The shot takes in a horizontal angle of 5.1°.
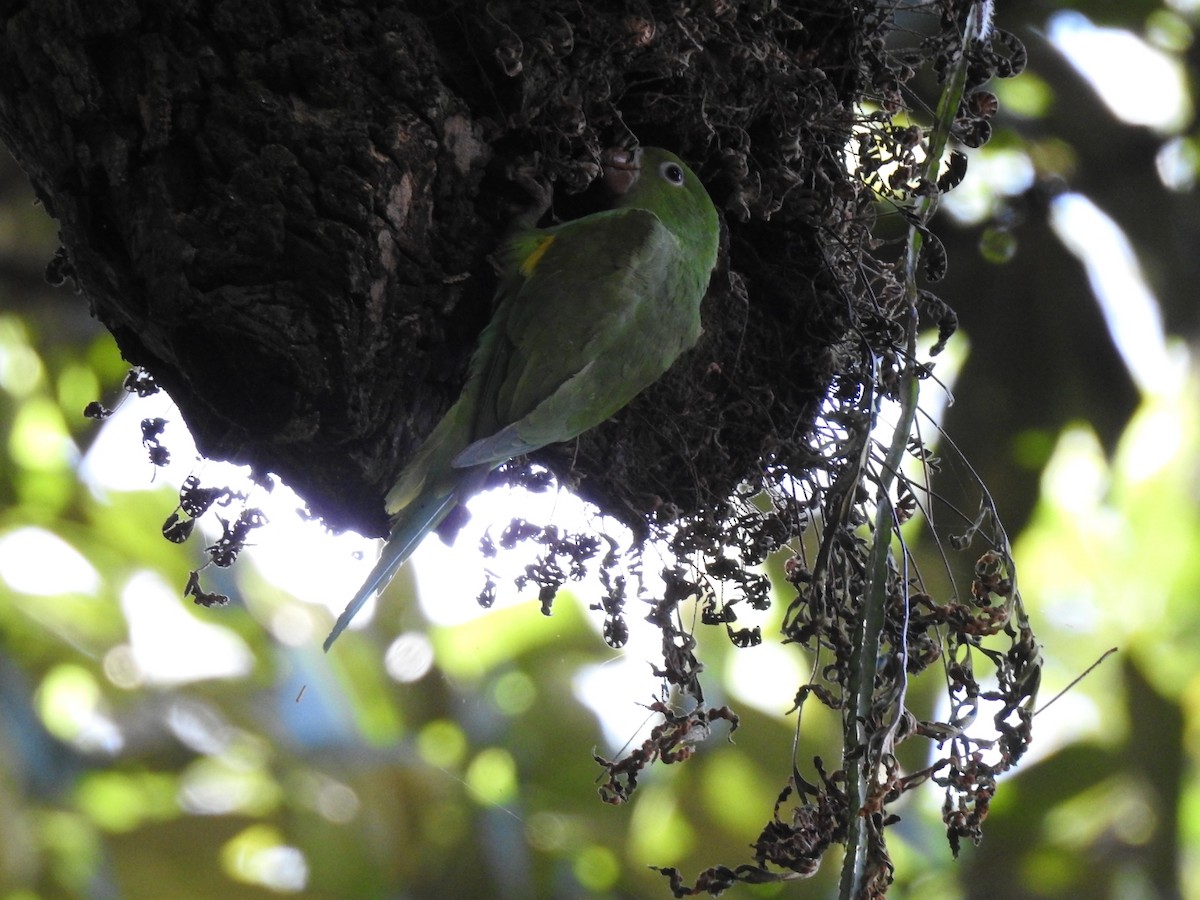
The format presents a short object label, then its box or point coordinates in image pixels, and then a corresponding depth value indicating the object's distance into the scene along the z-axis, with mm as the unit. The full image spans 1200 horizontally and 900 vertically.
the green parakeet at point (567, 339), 4849
